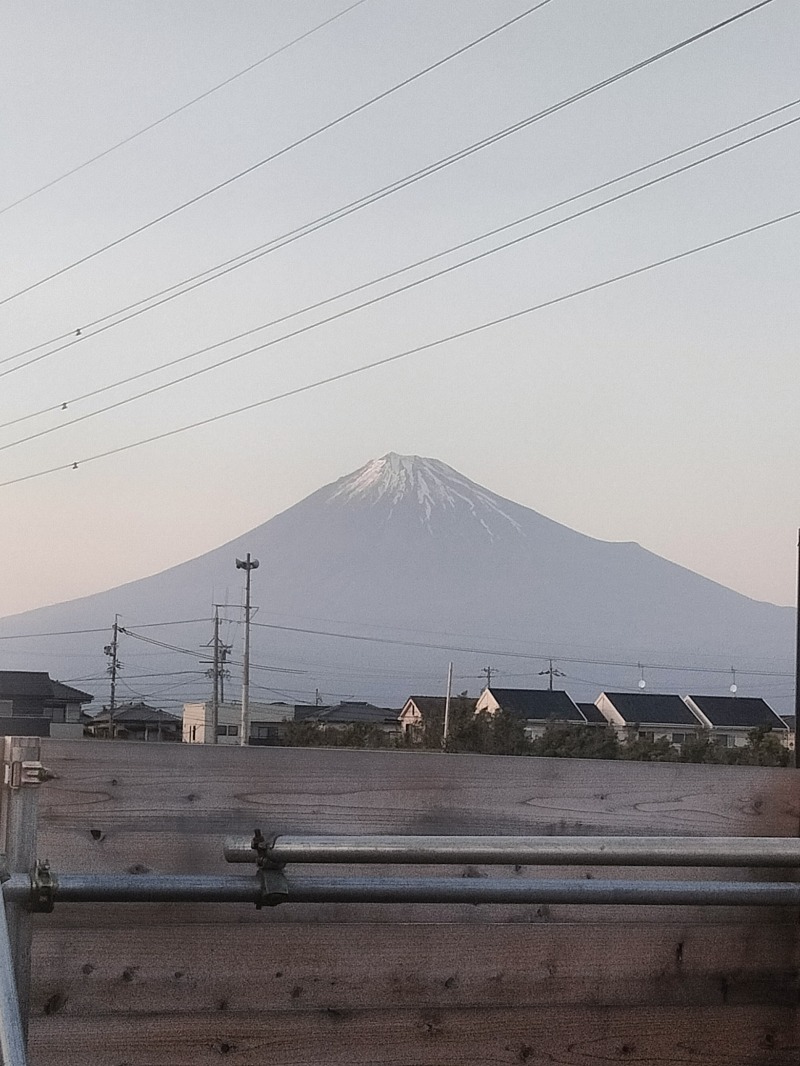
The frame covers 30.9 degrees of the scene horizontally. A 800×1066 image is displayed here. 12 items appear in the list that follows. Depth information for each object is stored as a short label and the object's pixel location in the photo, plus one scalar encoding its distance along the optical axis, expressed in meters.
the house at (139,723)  63.36
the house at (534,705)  59.25
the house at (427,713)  51.47
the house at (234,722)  66.38
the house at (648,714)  59.09
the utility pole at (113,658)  58.19
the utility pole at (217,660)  54.28
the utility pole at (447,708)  44.89
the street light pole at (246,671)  46.00
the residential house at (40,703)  53.81
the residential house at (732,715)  58.28
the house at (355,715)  62.88
